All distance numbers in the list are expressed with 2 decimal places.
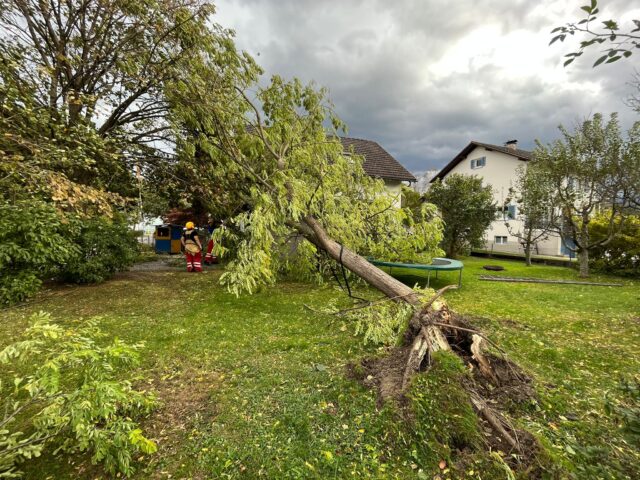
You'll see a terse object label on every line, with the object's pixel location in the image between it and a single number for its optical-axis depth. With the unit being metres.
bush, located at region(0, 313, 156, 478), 1.74
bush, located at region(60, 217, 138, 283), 6.86
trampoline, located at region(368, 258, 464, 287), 7.55
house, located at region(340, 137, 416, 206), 17.16
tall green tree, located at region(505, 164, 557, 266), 12.01
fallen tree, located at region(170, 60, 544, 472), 5.55
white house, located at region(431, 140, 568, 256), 19.77
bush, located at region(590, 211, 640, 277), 10.66
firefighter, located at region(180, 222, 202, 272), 9.43
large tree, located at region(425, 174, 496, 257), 14.67
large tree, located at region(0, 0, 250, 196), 5.71
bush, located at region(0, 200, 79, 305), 5.41
